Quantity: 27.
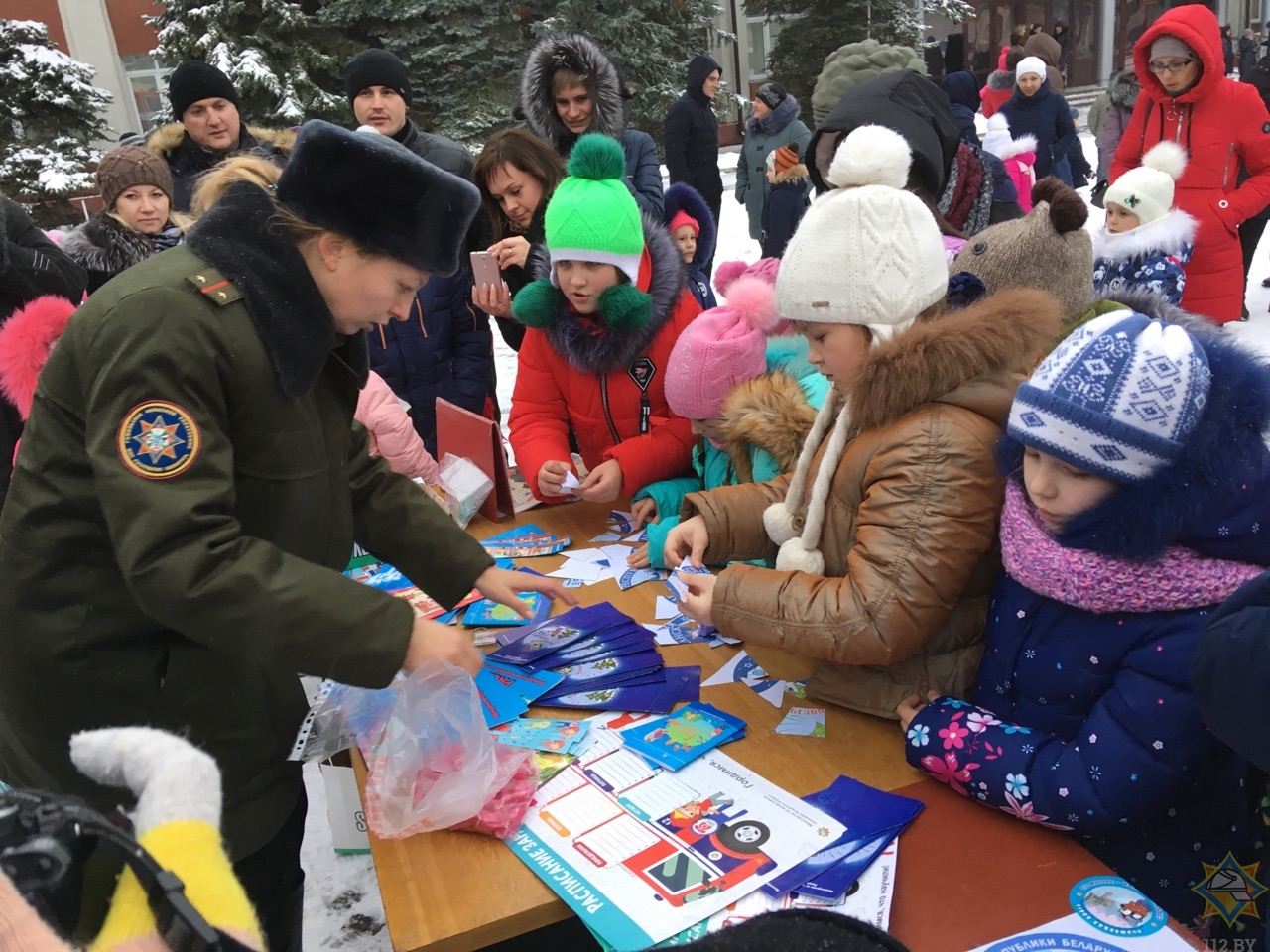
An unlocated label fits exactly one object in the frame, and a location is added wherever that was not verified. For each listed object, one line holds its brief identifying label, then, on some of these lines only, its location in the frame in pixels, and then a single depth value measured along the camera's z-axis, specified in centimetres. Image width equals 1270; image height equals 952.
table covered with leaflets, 121
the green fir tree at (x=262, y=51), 1056
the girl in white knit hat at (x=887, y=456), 147
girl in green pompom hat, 247
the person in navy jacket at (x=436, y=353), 342
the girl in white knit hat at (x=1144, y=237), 375
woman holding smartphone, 340
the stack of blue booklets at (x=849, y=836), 123
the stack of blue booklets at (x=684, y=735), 151
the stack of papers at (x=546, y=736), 156
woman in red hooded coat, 448
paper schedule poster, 122
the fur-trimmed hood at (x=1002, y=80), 895
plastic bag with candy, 139
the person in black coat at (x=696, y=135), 747
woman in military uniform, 114
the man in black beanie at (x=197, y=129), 395
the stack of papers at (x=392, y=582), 209
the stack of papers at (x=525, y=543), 232
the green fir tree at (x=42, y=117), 914
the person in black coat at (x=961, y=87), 783
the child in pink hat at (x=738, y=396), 210
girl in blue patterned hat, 122
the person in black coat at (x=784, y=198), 662
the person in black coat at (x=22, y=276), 307
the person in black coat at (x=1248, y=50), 1135
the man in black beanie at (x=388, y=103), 393
